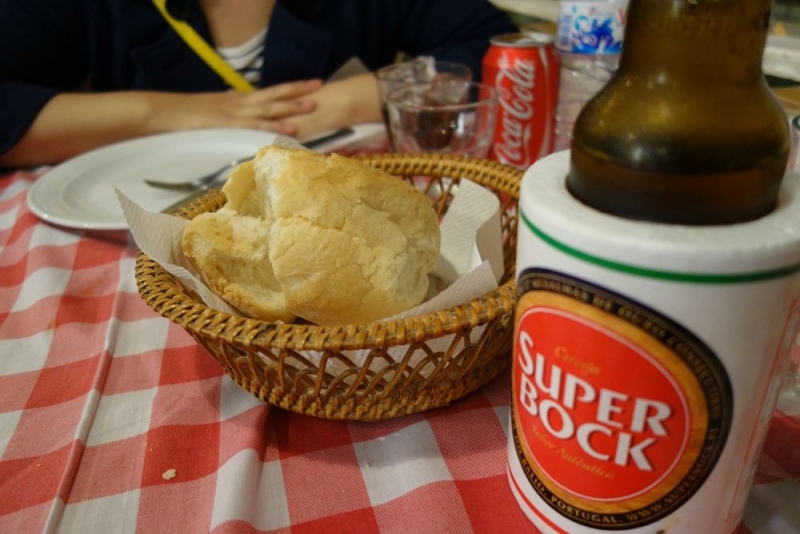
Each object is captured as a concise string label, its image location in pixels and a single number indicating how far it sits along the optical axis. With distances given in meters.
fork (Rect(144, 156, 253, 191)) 0.80
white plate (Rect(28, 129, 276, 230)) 0.75
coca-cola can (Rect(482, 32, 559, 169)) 0.80
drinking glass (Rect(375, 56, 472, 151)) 0.92
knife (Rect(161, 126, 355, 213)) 0.71
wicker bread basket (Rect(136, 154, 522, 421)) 0.35
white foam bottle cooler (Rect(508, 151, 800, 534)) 0.25
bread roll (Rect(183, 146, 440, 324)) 0.42
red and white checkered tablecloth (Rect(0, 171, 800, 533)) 0.36
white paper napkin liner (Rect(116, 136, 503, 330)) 0.41
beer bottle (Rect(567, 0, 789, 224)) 0.25
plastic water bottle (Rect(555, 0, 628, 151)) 0.78
